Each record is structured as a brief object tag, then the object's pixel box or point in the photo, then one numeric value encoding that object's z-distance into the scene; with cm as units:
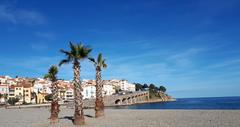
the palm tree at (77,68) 1835
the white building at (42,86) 9533
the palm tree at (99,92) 2415
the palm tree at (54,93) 2018
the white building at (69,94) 10089
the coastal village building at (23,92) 8607
